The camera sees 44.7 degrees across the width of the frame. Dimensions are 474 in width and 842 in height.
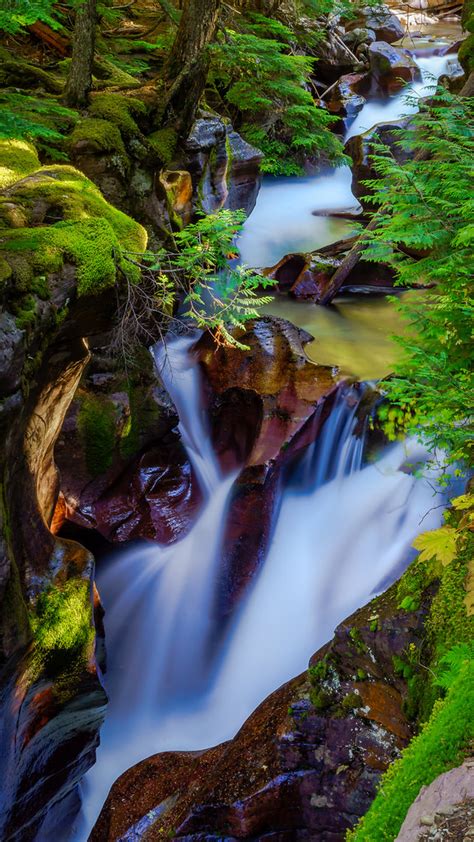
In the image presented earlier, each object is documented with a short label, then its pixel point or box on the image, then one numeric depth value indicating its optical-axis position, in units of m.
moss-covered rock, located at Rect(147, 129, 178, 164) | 7.72
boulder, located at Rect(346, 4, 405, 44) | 19.84
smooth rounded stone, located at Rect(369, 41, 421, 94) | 16.73
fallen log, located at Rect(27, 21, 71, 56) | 9.27
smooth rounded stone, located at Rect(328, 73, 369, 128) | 15.95
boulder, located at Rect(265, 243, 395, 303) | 10.32
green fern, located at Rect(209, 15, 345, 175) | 8.94
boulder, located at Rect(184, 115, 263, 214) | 8.71
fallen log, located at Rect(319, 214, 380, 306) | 10.06
